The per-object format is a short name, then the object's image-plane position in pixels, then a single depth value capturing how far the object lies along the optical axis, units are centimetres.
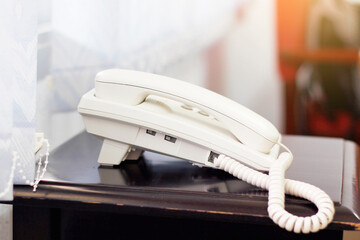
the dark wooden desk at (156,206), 85
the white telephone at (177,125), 93
